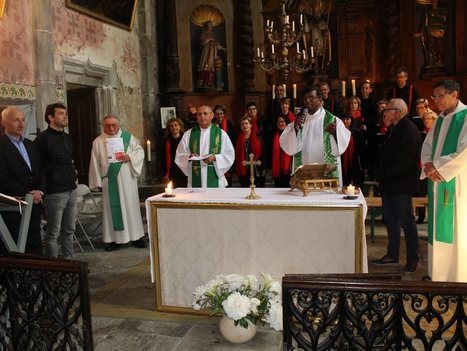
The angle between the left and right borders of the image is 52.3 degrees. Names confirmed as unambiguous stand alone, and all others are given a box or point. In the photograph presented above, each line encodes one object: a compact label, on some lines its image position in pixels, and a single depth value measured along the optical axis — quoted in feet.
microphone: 15.51
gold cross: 12.53
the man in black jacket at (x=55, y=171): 16.46
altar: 11.61
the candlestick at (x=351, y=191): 12.07
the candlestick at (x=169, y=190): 13.51
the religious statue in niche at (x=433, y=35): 33.94
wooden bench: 19.17
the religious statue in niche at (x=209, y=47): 36.78
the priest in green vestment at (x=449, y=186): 12.94
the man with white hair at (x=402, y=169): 15.53
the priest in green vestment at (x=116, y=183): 20.06
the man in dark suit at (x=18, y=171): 14.07
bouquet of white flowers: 10.55
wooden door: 30.96
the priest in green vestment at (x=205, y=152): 17.57
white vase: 10.99
